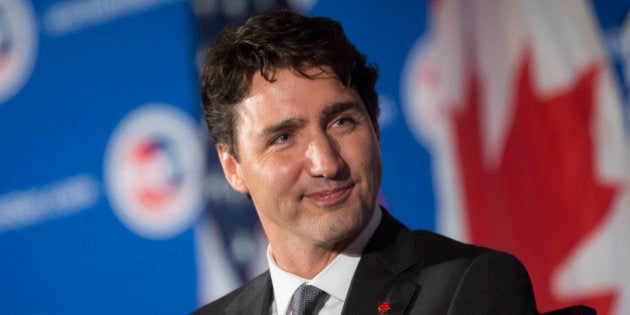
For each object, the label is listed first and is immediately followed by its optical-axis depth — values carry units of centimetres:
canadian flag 633
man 413
